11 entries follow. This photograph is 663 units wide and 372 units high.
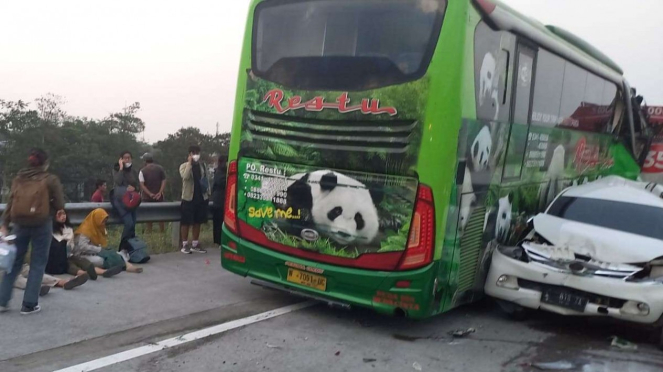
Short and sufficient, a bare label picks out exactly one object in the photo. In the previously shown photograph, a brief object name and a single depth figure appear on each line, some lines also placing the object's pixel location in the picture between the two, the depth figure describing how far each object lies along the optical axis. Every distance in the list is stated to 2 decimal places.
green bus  6.21
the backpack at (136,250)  9.36
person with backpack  6.38
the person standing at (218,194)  11.12
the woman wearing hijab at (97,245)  8.49
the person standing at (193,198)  10.62
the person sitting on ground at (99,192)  10.65
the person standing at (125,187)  9.73
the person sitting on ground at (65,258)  7.94
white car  6.57
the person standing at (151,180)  11.36
